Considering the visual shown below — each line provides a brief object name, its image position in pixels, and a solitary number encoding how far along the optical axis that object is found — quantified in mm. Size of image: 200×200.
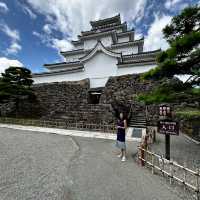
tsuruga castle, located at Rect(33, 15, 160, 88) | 16231
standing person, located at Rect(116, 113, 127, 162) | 4945
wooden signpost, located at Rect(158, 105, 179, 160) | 4590
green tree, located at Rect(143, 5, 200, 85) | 4762
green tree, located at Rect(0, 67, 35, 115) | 12912
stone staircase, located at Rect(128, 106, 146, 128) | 11352
